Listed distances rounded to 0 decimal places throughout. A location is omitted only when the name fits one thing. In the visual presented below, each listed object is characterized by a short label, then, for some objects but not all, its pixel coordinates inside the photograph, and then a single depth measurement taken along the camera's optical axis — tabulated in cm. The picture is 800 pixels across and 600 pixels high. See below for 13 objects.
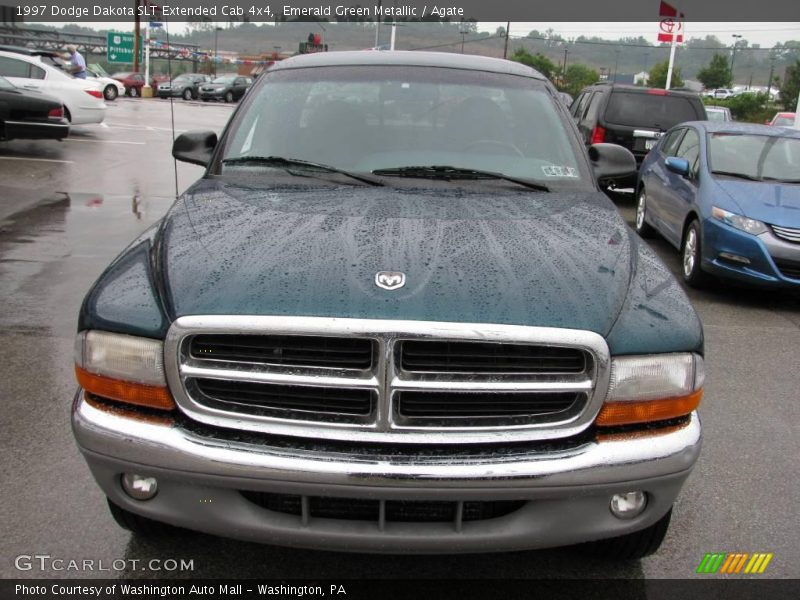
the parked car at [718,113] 1825
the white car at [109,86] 3160
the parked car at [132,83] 4216
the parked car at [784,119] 2080
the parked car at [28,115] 1339
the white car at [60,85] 1517
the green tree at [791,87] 5688
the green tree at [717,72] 8462
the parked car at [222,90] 4291
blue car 656
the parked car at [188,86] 4375
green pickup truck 223
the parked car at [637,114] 1179
